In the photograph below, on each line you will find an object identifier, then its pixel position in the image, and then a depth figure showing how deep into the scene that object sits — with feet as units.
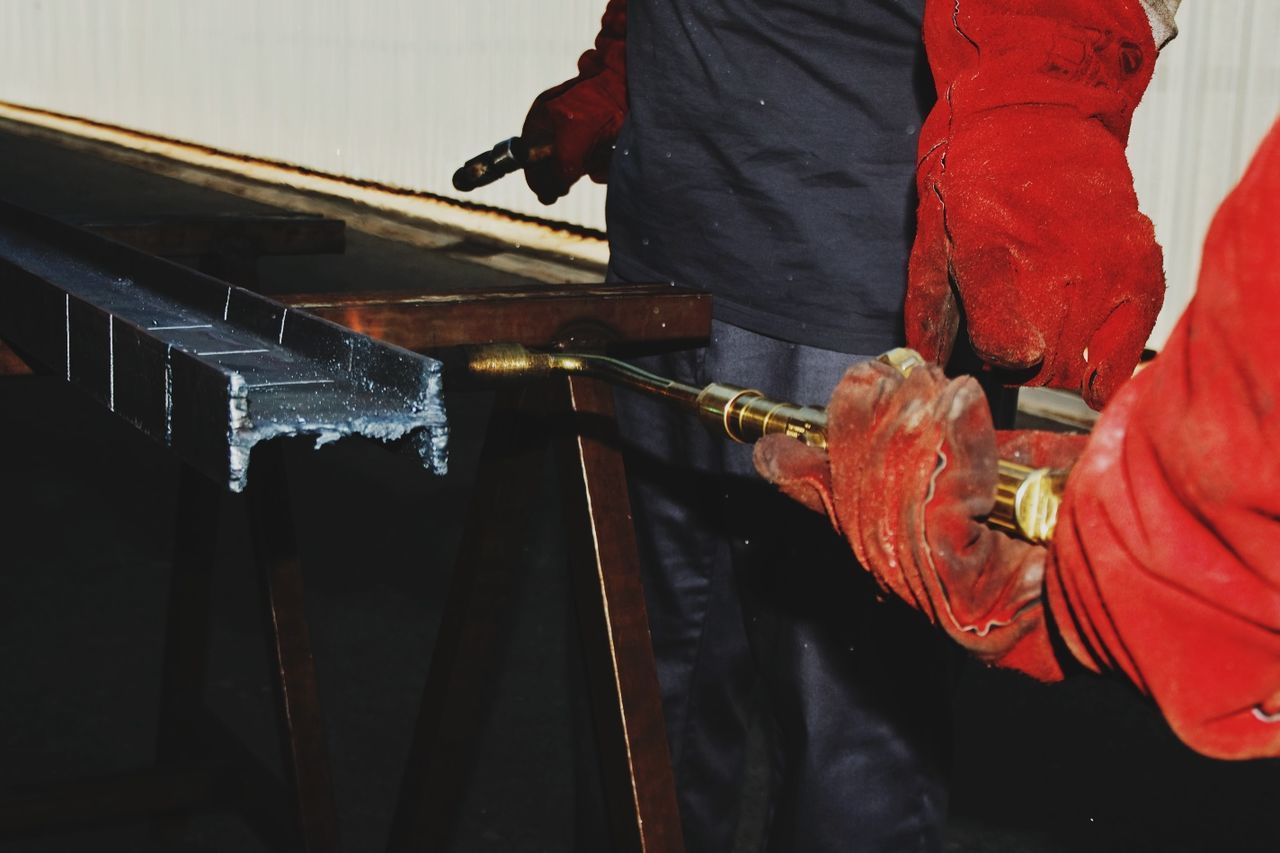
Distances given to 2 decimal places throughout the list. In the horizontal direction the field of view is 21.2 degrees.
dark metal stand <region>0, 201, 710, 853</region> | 8.30
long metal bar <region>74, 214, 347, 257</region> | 10.15
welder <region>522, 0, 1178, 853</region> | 7.81
